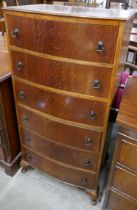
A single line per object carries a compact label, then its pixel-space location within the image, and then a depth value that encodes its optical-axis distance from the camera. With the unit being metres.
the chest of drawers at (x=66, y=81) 0.79
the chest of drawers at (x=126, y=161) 0.91
